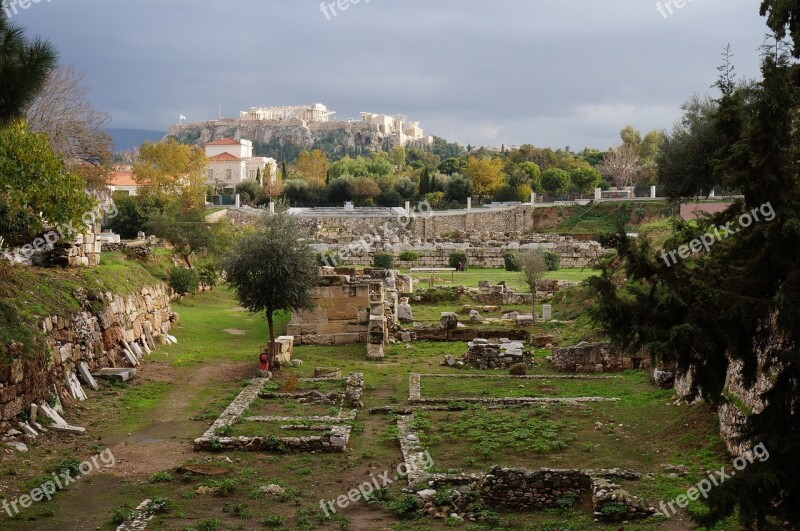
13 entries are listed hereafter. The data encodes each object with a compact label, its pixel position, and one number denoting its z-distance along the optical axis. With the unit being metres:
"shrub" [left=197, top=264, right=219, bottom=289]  35.88
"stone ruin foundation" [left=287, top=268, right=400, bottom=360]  25.77
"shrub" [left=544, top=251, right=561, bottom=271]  46.22
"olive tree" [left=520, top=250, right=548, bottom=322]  31.39
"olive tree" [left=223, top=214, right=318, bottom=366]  21.73
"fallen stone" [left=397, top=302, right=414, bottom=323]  29.11
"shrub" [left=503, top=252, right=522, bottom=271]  46.38
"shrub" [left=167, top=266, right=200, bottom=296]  30.89
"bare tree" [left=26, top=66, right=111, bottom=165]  36.97
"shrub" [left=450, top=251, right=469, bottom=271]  51.91
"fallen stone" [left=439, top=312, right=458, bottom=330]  26.61
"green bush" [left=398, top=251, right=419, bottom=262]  52.67
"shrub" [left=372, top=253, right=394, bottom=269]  48.59
